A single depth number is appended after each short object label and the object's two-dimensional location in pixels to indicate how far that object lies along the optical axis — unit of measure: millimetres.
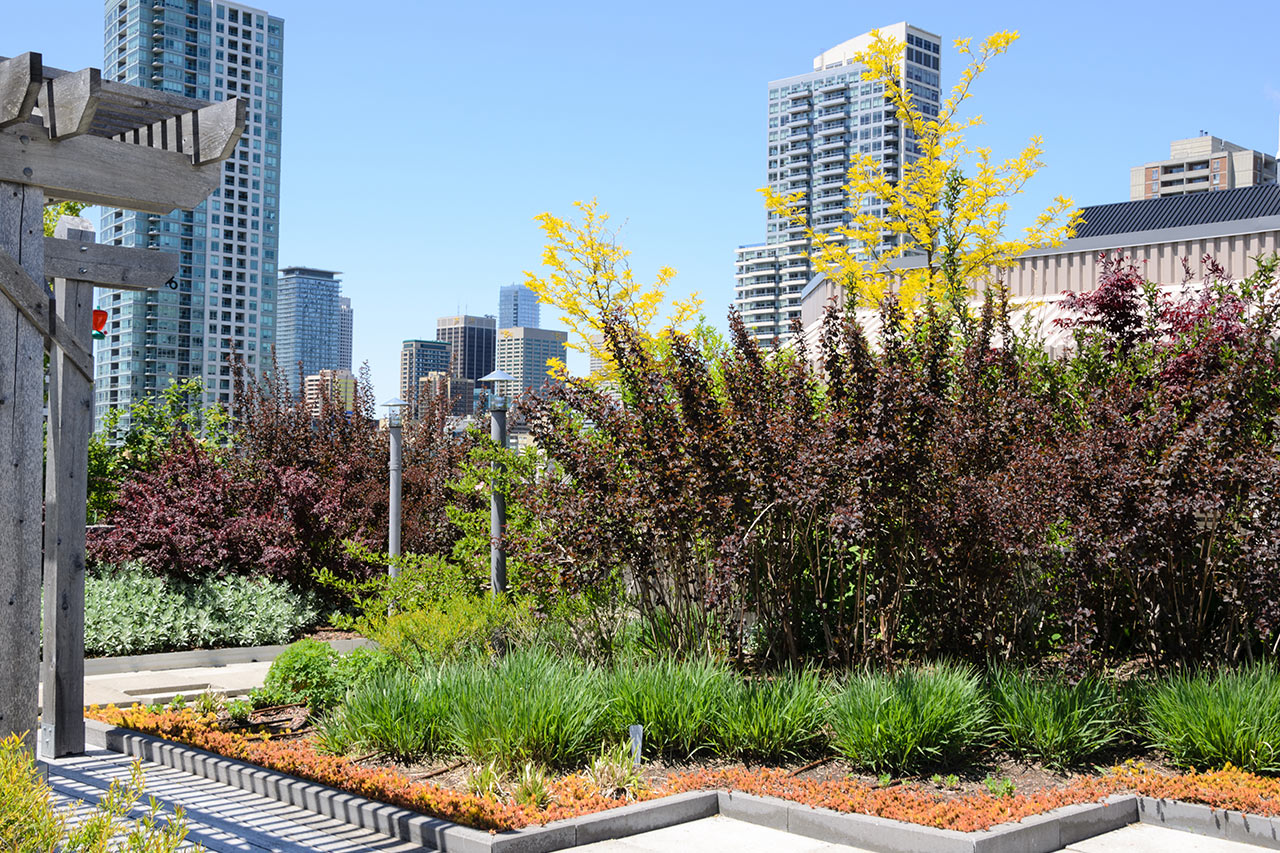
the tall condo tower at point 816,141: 178750
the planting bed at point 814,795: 5516
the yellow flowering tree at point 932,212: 14664
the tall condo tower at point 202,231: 144875
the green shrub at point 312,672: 8047
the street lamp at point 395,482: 12891
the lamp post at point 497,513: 10375
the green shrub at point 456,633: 8578
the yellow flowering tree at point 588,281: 17344
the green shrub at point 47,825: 3225
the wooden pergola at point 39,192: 4422
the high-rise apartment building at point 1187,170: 136375
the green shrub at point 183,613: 11352
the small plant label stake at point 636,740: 6258
